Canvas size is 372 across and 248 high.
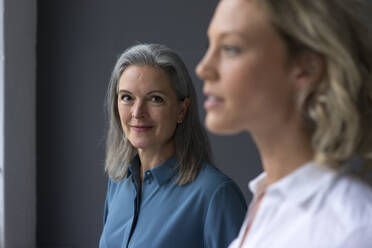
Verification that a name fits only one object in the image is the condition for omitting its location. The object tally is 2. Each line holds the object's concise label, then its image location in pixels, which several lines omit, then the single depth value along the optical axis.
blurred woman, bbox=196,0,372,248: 1.20
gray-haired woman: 1.77
